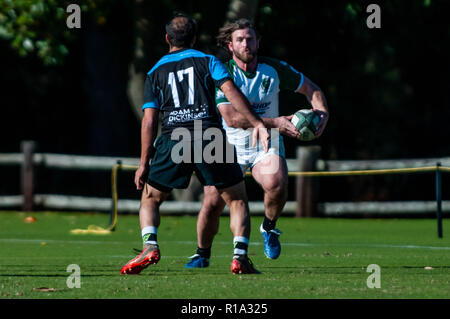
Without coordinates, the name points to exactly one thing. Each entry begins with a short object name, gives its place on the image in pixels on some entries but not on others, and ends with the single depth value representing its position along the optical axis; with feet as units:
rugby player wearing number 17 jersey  55.42
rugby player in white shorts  61.72
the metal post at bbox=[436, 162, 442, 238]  87.92
